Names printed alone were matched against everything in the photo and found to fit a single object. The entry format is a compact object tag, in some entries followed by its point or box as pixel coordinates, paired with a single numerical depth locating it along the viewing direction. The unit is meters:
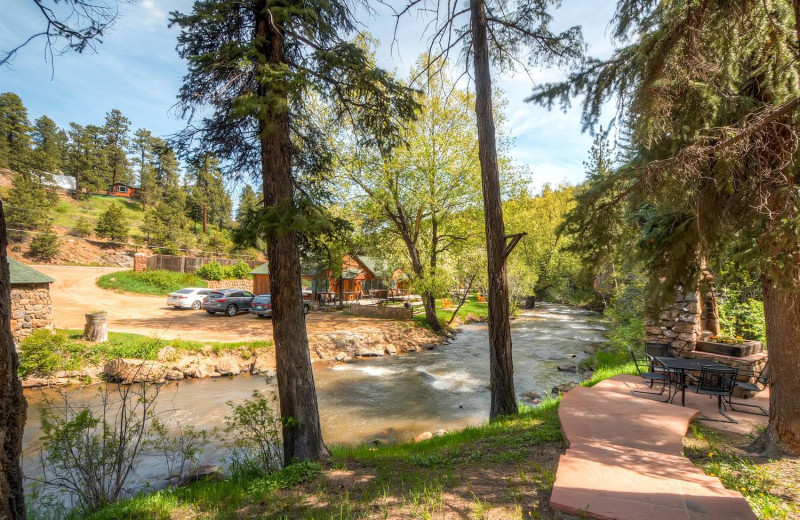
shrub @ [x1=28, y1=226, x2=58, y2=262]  29.66
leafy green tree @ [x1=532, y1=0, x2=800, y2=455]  3.58
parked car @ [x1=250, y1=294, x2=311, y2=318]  19.69
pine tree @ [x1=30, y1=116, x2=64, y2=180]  39.78
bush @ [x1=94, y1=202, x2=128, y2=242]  35.41
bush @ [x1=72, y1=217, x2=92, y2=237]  35.24
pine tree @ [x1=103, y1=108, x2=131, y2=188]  55.16
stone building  11.23
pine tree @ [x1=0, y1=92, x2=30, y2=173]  38.39
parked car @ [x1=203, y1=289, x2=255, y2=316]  20.25
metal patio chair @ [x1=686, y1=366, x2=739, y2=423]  5.43
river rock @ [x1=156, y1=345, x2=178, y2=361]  11.68
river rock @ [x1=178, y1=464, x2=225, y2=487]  5.35
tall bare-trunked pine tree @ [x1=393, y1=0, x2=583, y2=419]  6.53
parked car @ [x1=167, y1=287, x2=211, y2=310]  21.66
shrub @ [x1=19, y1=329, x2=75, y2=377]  9.79
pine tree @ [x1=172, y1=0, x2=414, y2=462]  4.62
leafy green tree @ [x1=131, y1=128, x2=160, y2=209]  53.31
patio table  5.59
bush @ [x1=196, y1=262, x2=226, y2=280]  31.59
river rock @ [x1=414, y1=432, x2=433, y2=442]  7.20
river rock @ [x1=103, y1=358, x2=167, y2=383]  10.58
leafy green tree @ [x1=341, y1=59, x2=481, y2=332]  17.42
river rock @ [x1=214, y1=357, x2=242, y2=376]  12.19
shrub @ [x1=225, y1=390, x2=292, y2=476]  4.98
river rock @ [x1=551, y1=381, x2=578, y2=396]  9.86
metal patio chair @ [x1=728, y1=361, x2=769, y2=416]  5.75
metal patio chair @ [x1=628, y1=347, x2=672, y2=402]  6.19
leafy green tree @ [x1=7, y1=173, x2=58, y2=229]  30.69
